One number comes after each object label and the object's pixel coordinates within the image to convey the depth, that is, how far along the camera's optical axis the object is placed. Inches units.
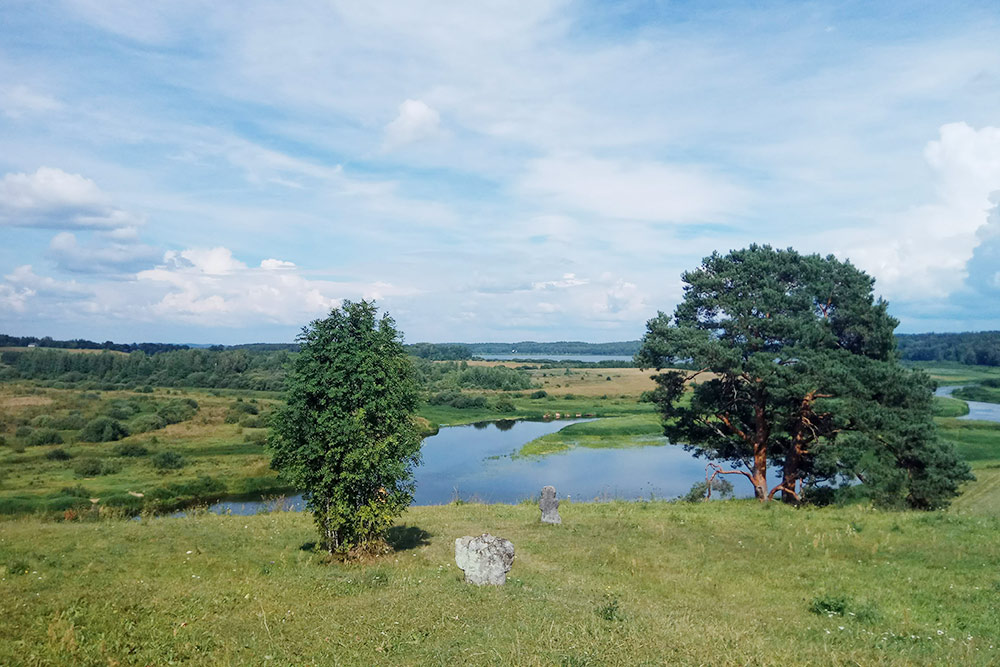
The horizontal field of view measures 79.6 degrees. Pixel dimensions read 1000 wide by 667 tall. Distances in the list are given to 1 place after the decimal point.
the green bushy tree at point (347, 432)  609.6
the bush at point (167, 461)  1935.3
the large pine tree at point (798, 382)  960.3
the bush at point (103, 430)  2389.3
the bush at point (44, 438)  2239.1
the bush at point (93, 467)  1798.7
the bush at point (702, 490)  1131.9
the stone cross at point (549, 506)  855.1
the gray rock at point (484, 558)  527.5
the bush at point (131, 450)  2135.8
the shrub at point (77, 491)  1505.9
